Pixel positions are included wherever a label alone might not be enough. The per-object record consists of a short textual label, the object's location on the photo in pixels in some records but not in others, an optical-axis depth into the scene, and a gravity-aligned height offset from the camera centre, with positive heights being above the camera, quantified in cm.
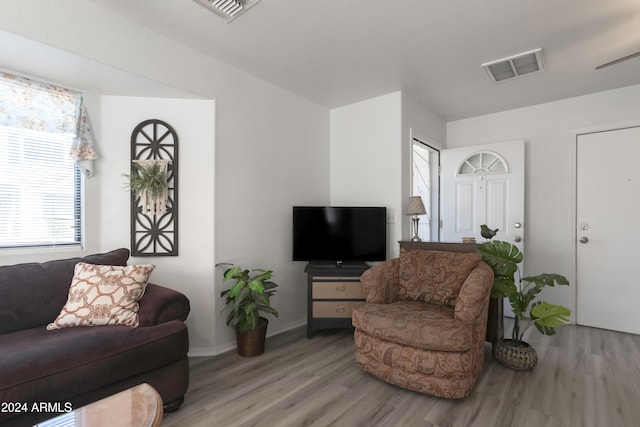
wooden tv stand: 298 -81
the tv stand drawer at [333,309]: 298 -94
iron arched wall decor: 261 +9
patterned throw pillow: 188 -54
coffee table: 107 -74
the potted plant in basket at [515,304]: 227 -69
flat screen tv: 319 -21
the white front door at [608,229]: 313 -17
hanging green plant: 251 +23
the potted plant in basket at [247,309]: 252 -81
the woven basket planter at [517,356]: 232 -109
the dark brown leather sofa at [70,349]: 140 -71
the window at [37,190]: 220 +16
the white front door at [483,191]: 359 +27
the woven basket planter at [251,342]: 261 -111
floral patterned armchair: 191 -73
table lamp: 306 +4
